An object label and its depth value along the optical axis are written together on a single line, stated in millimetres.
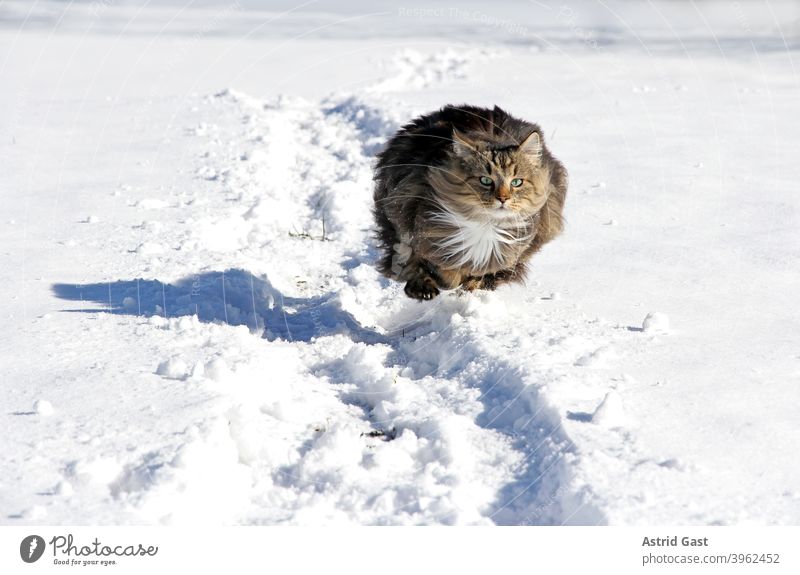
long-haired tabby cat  10141
